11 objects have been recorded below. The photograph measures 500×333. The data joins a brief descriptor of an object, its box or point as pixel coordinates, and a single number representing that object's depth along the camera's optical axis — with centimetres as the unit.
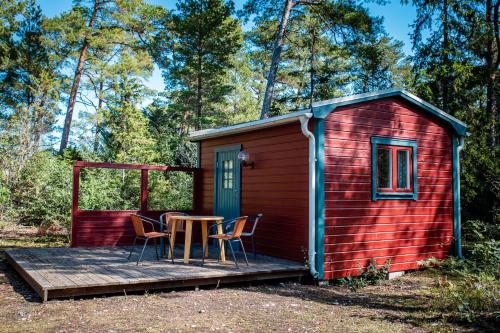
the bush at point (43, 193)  1031
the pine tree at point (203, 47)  1780
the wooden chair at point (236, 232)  629
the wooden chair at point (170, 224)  698
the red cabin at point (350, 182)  649
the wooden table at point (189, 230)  656
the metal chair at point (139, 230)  631
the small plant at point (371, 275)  660
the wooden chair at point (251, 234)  664
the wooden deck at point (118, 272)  506
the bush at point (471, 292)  460
